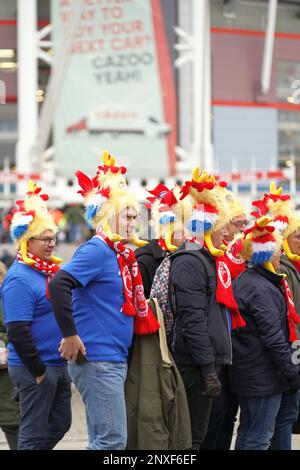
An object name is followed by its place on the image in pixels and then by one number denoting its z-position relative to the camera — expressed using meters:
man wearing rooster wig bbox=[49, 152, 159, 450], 8.19
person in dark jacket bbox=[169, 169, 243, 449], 8.97
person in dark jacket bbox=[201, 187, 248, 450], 10.20
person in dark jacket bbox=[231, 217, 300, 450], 9.58
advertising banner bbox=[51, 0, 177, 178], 43.19
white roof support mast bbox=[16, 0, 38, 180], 45.72
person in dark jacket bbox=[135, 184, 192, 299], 10.95
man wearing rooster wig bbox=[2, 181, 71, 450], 9.20
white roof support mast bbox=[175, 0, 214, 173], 45.66
